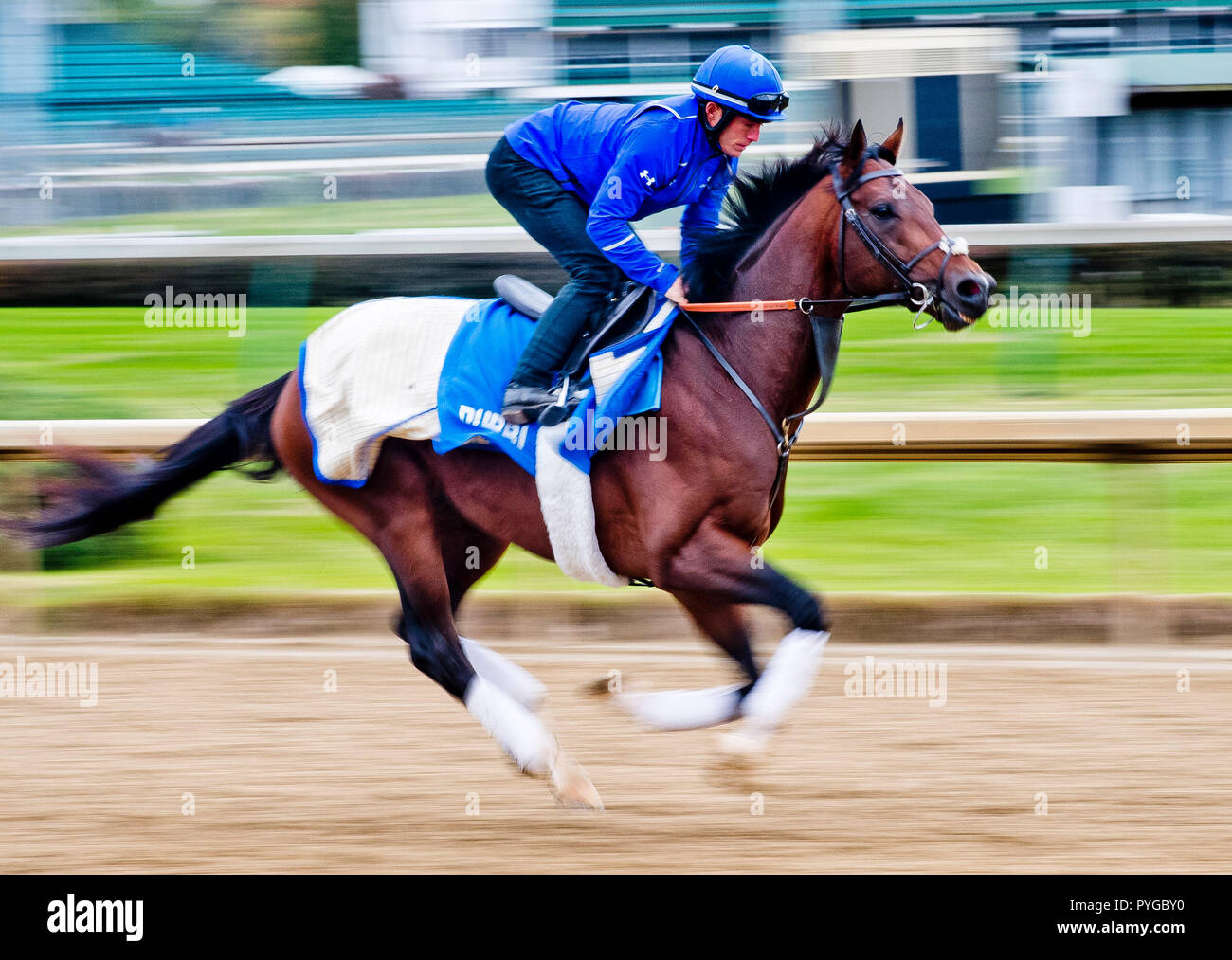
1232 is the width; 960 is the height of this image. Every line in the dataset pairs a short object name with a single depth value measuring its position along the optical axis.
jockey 7.01
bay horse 6.99
